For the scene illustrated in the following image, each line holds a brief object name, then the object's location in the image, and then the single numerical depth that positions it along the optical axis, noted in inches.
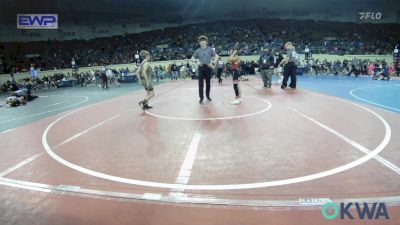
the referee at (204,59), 426.9
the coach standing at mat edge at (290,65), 555.8
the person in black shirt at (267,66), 585.3
